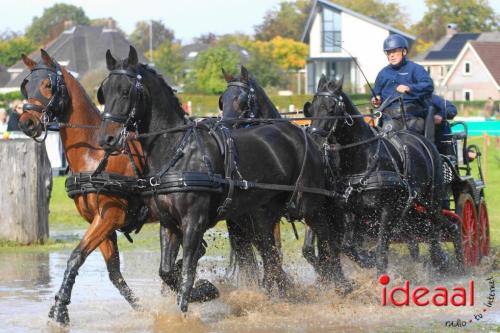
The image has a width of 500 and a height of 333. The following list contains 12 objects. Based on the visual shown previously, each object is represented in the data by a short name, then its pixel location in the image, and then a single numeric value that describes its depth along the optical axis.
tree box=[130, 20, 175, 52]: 141.62
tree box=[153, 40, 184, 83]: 91.69
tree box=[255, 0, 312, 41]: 139.75
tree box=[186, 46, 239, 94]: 75.12
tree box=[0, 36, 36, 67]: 112.69
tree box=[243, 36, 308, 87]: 111.75
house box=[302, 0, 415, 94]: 86.75
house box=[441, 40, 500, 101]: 89.69
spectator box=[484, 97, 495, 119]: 51.72
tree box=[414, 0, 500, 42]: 123.75
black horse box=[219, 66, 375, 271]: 11.17
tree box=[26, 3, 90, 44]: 162.25
